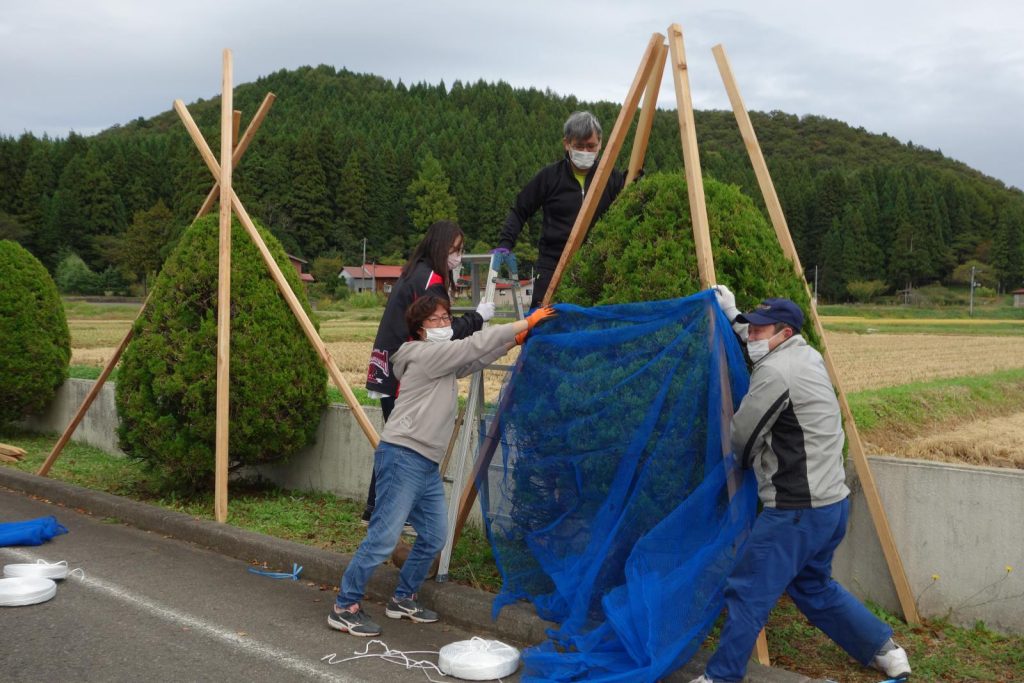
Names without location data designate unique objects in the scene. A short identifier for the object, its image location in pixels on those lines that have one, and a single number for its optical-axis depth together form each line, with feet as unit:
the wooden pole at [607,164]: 18.02
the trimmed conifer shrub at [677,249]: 15.83
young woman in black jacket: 18.61
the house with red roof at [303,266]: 271.65
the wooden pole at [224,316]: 24.56
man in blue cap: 13.28
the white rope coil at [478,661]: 14.82
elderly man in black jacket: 20.33
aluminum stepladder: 19.06
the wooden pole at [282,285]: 24.18
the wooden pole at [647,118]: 18.33
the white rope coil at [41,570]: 19.76
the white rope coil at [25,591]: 18.29
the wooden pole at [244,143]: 27.35
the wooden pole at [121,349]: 27.61
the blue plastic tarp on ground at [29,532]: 23.35
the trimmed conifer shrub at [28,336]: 39.01
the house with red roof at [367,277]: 295.28
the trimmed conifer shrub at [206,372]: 25.76
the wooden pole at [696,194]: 14.52
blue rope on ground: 20.95
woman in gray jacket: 16.85
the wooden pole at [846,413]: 16.69
